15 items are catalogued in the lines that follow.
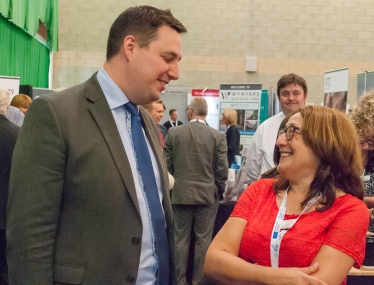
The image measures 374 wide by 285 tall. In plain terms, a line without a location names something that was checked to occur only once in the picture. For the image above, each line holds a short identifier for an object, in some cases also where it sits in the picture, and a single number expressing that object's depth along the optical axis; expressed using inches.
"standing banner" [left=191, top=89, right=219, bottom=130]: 471.5
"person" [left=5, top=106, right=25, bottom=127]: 217.8
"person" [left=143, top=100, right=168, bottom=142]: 223.1
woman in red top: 68.7
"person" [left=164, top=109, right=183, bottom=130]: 454.9
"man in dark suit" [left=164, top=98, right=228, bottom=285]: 206.5
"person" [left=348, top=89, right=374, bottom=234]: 111.5
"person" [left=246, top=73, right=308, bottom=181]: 161.0
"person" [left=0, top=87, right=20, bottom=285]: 142.9
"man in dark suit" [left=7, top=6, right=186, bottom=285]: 58.2
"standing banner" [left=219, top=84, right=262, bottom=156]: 326.3
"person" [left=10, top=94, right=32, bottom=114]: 239.0
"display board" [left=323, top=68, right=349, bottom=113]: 217.5
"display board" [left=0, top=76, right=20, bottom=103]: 268.8
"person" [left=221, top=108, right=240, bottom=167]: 323.9
